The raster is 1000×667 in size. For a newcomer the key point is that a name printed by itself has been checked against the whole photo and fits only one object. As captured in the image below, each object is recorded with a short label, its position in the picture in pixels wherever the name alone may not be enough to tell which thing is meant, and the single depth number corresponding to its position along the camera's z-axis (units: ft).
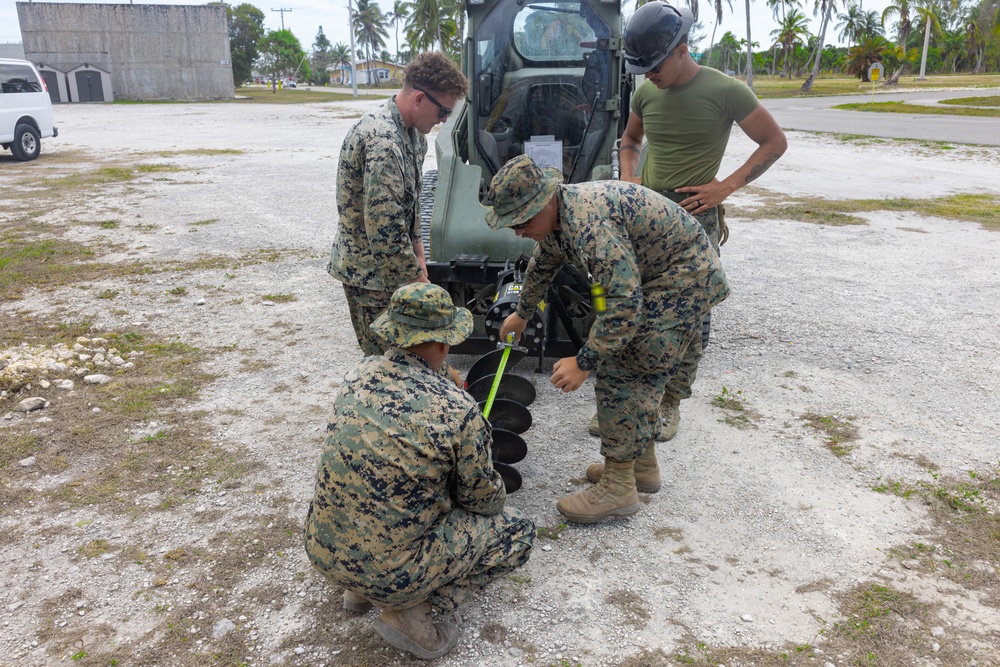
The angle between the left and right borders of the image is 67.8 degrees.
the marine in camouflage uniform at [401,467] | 8.08
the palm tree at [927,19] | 197.88
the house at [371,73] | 286.66
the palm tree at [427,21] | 203.89
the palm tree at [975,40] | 239.09
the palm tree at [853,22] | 258.37
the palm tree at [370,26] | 315.37
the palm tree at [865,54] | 176.76
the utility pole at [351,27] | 177.88
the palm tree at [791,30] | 250.37
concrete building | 150.71
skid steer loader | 18.98
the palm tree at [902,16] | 210.79
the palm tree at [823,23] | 160.86
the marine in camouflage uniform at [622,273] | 9.67
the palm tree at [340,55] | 423.23
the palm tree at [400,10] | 257.75
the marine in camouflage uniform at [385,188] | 11.19
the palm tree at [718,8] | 192.03
